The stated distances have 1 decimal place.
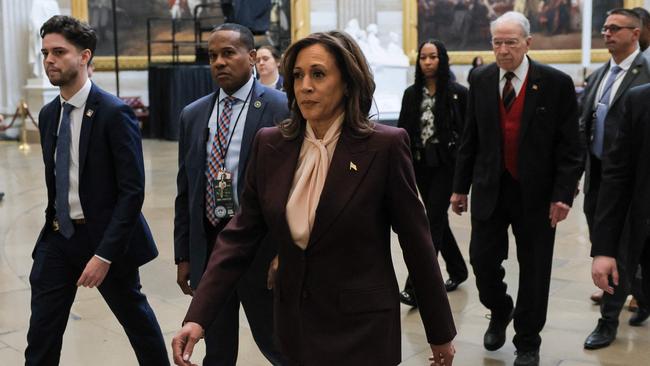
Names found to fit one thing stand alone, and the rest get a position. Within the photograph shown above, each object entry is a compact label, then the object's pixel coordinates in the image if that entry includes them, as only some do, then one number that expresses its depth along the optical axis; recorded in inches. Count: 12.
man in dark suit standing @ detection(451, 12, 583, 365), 189.0
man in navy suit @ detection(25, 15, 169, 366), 150.3
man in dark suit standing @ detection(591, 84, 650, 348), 137.6
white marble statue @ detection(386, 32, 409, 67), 740.6
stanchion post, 754.2
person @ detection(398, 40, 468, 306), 243.8
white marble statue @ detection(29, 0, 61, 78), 785.6
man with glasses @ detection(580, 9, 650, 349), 210.5
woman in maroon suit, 104.0
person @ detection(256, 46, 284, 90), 271.6
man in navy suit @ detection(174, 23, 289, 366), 150.0
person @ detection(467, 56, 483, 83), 742.7
